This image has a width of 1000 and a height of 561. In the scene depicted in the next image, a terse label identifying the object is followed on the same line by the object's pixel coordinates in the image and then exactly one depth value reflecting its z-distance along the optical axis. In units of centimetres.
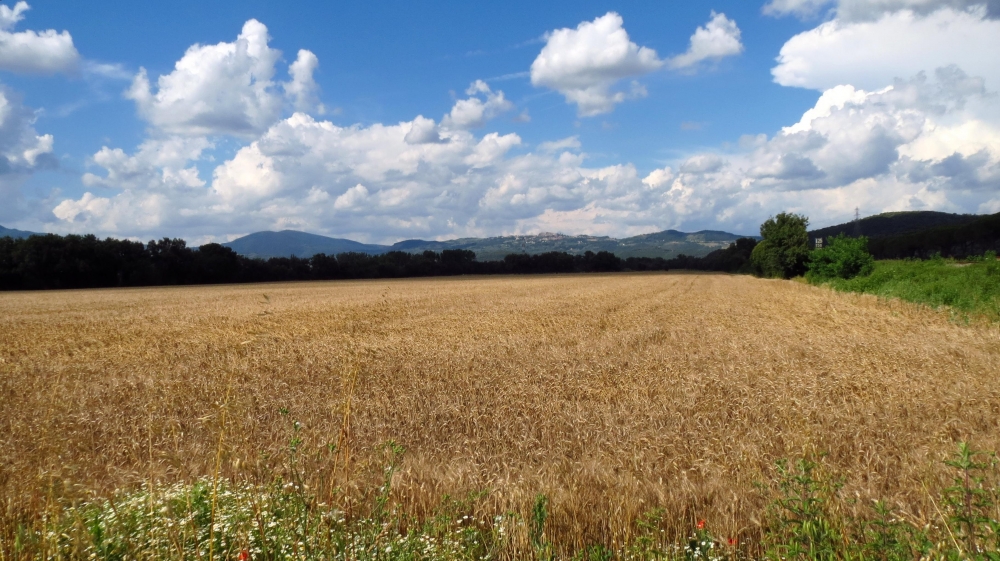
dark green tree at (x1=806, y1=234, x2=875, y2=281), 4650
